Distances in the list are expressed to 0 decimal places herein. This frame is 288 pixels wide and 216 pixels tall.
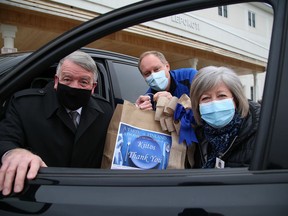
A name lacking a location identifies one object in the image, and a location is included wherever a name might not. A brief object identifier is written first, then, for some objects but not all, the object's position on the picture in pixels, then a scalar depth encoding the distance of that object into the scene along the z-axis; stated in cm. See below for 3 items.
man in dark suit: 178
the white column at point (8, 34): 713
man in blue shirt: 229
